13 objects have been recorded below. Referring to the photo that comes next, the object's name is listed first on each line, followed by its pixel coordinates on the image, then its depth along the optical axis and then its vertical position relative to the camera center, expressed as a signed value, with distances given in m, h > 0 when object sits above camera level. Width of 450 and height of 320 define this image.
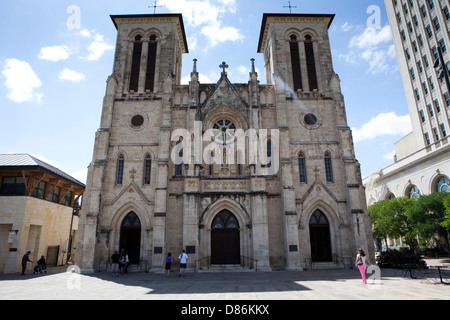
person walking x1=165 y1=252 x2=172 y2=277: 18.58 -1.08
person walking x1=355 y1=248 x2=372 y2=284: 13.73 -0.90
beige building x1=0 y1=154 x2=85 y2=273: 21.48 +3.10
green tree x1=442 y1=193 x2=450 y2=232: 23.67 +2.48
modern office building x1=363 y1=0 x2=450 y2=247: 33.66 +19.15
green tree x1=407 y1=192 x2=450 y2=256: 26.12 +2.56
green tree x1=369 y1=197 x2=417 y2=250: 29.50 +2.37
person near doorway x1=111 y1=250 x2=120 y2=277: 18.59 -0.91
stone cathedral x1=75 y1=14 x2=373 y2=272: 21.47 +6.03
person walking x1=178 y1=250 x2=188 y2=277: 18.53 -0.97
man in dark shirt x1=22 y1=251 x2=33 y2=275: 19.88 -0.73
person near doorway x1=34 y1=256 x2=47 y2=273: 20.75 -1.25
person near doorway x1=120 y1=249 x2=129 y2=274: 19.17 -0.94
